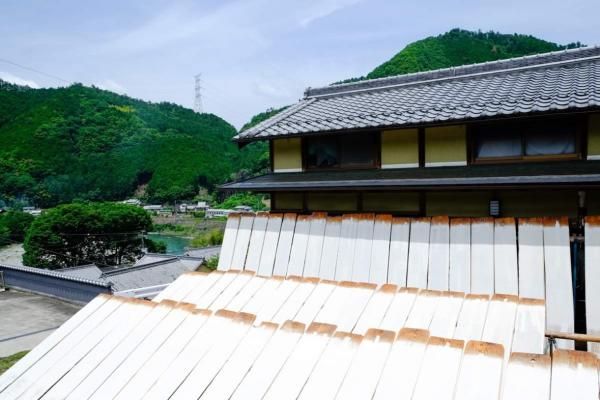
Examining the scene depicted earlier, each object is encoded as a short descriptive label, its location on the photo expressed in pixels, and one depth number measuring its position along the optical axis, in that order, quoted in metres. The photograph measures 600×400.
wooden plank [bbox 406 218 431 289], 4.66
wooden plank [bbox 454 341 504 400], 2.20
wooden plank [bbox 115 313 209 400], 2.94
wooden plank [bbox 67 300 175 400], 3.08
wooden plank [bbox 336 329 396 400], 2.44
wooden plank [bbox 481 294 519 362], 3.09
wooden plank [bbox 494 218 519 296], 4.25
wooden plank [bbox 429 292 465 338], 3.35
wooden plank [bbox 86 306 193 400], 3.03
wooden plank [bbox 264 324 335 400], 2.61
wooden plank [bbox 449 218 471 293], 4.39
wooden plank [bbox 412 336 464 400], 2.28
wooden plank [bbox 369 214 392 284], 4.91
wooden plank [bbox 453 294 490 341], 3.25
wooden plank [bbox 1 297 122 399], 3.26
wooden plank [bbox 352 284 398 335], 3.54
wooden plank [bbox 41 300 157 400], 3.14
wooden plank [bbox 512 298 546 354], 2.96
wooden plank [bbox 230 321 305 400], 2.68
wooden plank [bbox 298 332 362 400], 2.52
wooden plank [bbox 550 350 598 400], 2.05
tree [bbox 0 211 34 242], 66.12
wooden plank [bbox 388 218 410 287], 4.79
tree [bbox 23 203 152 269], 45.56
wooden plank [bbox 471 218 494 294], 4.30
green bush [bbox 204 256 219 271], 35.53
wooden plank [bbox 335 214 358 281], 5.16
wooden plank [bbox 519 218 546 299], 4.14
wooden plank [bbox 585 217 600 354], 3.82
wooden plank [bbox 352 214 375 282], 5.04
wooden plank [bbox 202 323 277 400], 2.74
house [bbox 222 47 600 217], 7.49
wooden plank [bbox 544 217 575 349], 3.96
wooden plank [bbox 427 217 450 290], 4.54
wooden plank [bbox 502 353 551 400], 2.13
